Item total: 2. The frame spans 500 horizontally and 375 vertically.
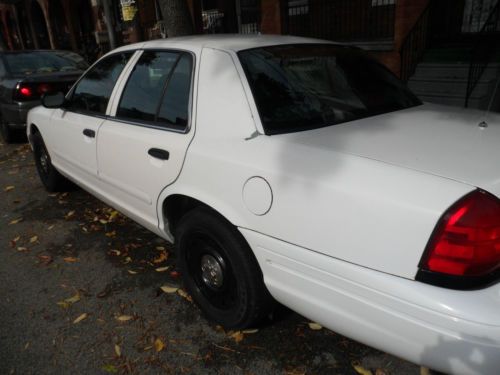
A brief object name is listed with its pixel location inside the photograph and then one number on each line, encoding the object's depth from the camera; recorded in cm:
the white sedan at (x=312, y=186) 161
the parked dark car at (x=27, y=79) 703
